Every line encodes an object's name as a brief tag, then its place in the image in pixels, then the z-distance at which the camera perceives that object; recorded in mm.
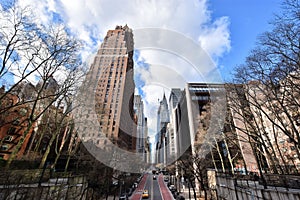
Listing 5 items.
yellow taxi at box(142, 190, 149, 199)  24892
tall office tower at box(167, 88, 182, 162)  71112
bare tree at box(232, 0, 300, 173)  8594
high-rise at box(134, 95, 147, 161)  106050
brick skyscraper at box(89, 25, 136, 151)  54250
